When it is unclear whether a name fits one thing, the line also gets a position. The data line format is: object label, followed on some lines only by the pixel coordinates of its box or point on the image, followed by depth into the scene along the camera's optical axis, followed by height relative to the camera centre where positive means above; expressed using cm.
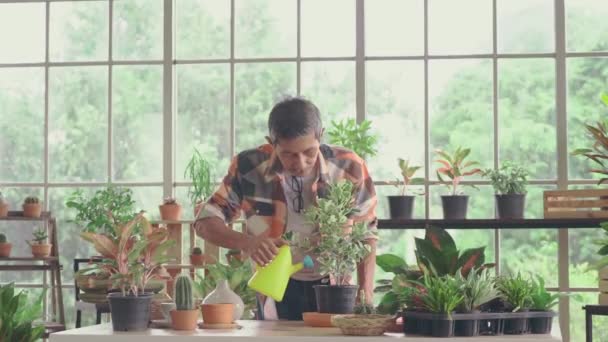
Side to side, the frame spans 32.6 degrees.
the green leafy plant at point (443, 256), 294 -15
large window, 704 +81
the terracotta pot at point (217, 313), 298 -31
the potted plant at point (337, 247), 304 -13
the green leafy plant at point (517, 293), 282 -24
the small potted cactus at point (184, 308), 293 -29
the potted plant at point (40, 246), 733 -29
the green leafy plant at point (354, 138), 676 +43
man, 343 +2
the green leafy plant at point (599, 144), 632 +37
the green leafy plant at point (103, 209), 713 -3
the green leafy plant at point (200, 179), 712 +18
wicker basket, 273 -32
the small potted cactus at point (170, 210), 715 -4
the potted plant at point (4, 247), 736 -30
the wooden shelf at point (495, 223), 645 -12
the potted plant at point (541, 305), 281 -28
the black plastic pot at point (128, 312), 289 -30
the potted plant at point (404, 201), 671 +2
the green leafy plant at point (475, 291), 275 -23
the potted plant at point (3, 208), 739 -2
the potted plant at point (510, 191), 660 +8
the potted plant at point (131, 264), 289 -17
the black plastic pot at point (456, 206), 664 -1
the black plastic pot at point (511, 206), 659 -1
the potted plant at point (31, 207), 733 -1
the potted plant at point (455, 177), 665 +18
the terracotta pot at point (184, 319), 293 -32
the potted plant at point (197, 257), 704 -35
